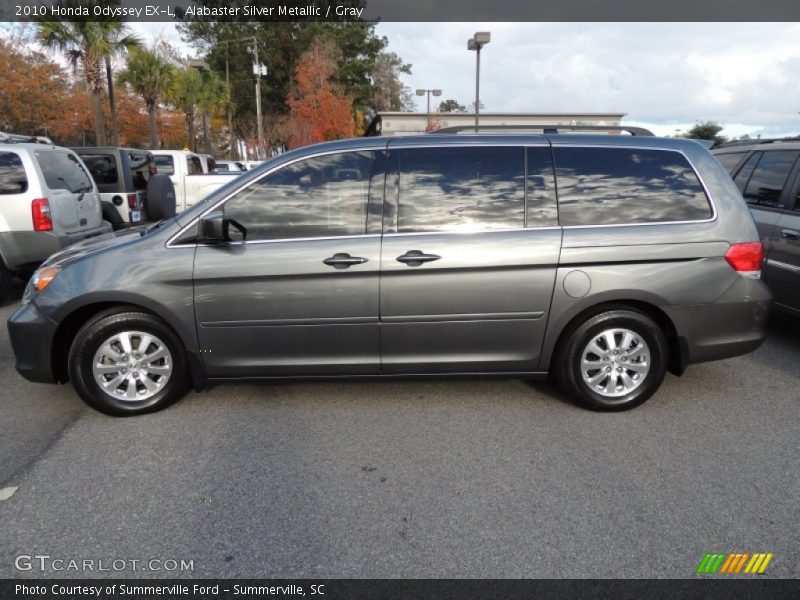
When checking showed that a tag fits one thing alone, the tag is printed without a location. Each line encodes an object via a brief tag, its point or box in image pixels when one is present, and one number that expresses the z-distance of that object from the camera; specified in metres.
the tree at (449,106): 88.57
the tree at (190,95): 31.51
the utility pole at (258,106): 29.88
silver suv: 6.34
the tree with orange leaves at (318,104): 31.61
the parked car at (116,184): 9.34
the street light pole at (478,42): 16.70
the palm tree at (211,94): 35.75
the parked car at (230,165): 19.56
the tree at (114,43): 19.92
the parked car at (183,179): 12.01
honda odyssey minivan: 3.61
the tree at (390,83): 50.88
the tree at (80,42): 19.25
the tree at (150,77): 25.70
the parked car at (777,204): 5.11
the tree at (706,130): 46.58
